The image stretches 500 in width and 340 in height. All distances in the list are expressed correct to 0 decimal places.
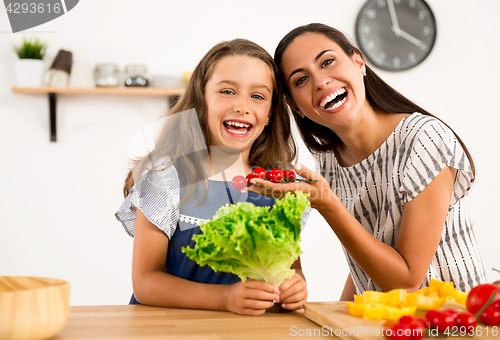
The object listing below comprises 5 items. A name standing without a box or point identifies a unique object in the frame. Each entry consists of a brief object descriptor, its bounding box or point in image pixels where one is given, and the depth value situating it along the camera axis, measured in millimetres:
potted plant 2812
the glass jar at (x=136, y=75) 2918
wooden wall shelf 2826
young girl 1217
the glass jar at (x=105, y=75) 2895
